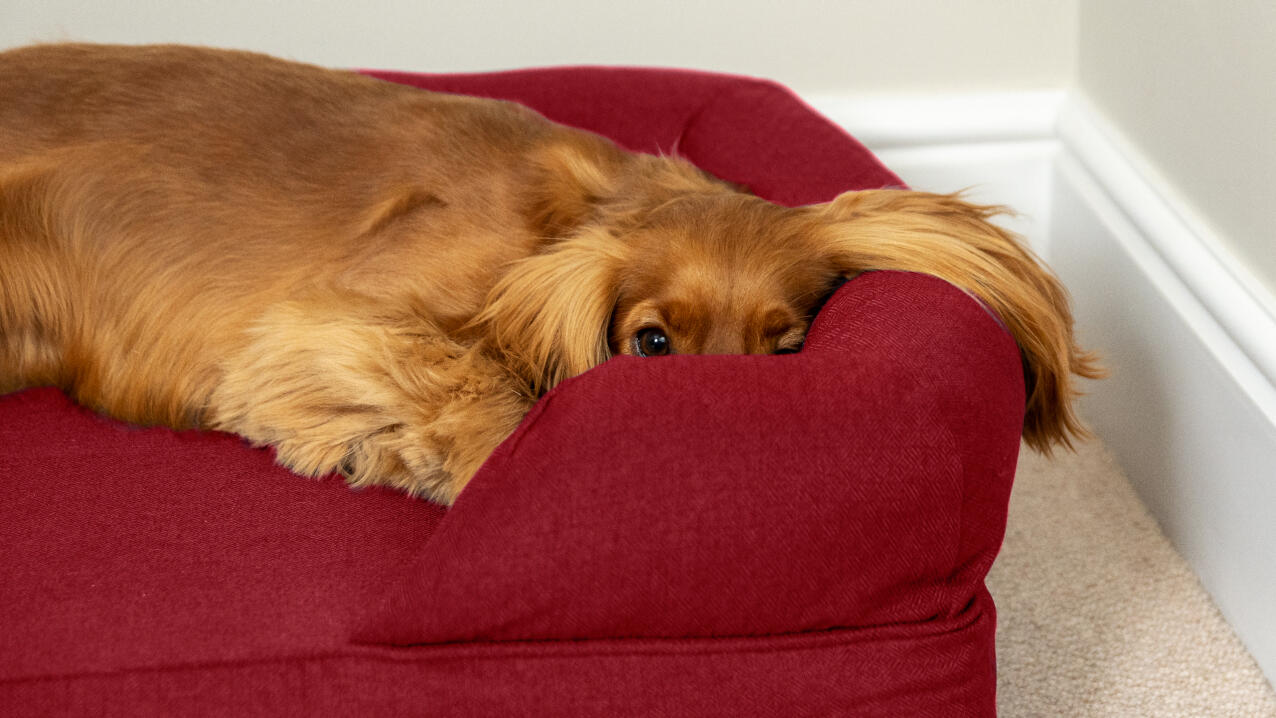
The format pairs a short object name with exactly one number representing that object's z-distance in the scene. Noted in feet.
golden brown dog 3.77
